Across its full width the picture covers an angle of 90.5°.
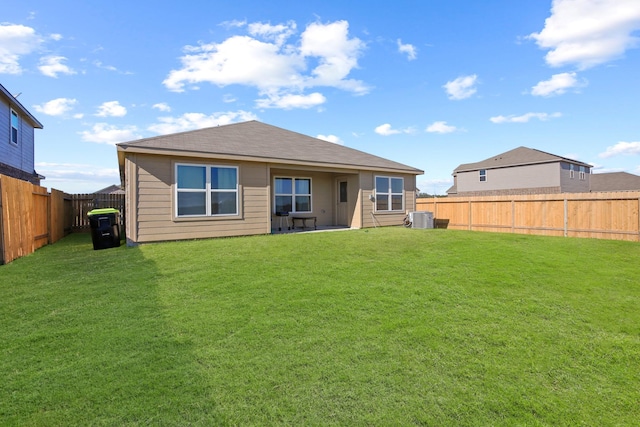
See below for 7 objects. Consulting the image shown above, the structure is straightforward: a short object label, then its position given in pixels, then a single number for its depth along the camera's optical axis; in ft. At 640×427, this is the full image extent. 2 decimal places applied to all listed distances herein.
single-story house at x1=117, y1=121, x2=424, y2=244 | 30.14
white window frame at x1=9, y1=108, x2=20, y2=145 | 46.42
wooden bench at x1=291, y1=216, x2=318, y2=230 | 42.51
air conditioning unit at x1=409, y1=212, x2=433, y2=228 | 45.21
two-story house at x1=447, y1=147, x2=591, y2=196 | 89.15
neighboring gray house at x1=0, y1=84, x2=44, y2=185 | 43.19
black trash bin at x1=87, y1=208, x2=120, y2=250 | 28.86
